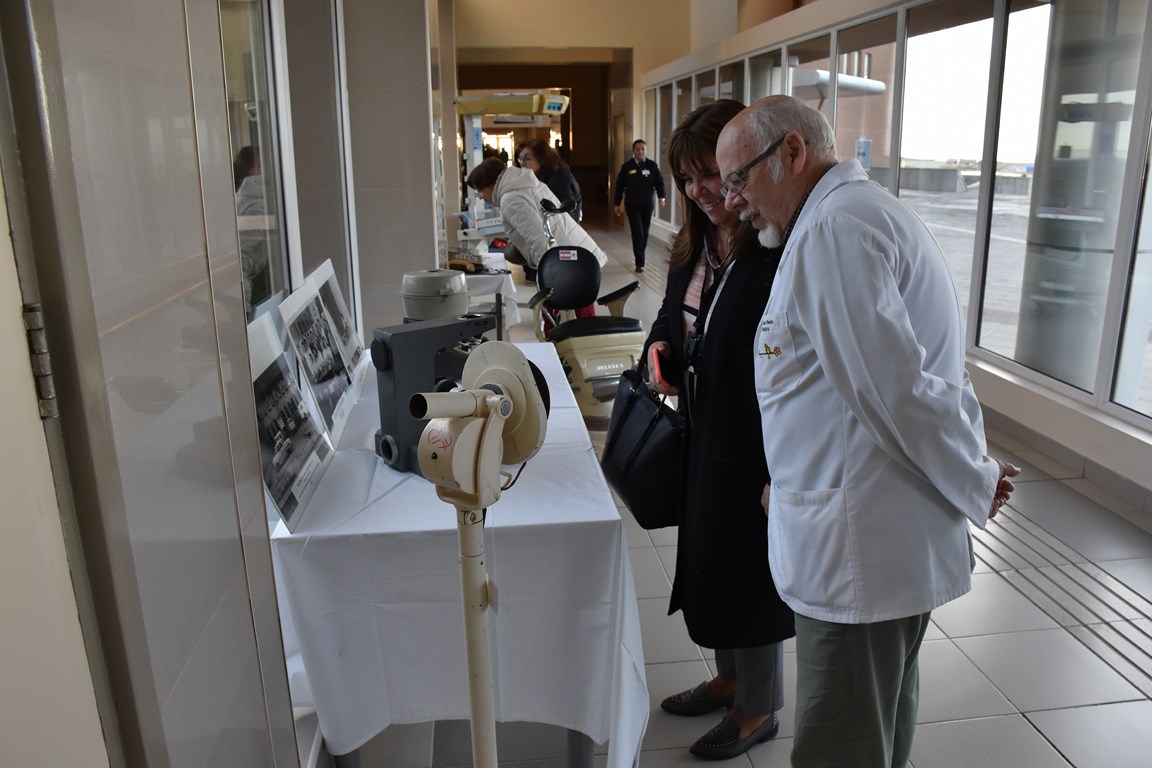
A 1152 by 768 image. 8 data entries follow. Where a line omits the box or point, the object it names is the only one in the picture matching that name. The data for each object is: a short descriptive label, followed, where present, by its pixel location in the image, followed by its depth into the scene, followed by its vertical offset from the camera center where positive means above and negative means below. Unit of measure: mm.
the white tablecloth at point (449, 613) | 1757 -882
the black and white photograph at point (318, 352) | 2248 -479
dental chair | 4605 -848
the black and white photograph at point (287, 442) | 1716 -551
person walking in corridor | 11336 -276
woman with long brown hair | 1873 -556
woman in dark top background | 7566 +18
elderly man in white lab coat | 1377 -420
